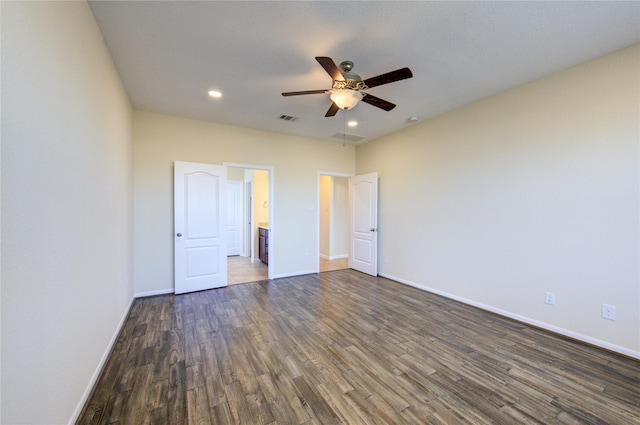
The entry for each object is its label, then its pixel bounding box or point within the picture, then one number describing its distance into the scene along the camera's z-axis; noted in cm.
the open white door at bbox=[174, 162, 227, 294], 402
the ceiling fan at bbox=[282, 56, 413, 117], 211
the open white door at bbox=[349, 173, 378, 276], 512
